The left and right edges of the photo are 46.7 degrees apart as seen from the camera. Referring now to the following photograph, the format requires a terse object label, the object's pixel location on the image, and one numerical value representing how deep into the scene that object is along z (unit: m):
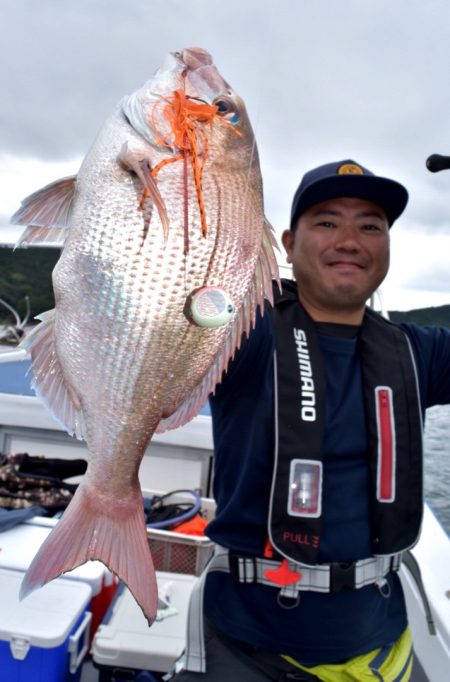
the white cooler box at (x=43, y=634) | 2.08
